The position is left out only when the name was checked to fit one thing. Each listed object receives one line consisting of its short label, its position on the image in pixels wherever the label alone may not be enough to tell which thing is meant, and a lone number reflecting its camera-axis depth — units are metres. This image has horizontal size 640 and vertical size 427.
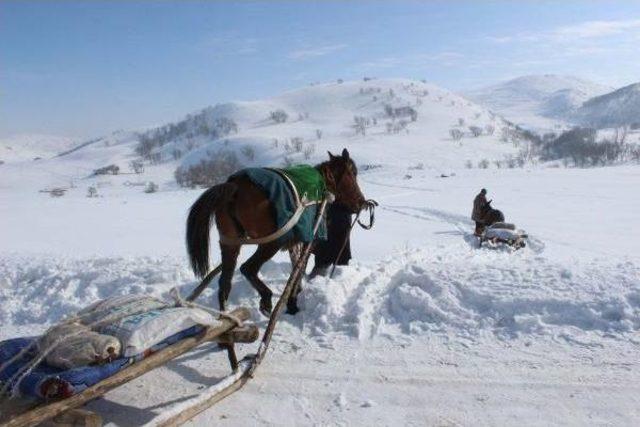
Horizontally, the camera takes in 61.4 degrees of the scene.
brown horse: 5.00
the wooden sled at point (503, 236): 13.51
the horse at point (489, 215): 14.85
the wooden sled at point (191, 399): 2.79
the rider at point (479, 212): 15.01
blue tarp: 2.88
